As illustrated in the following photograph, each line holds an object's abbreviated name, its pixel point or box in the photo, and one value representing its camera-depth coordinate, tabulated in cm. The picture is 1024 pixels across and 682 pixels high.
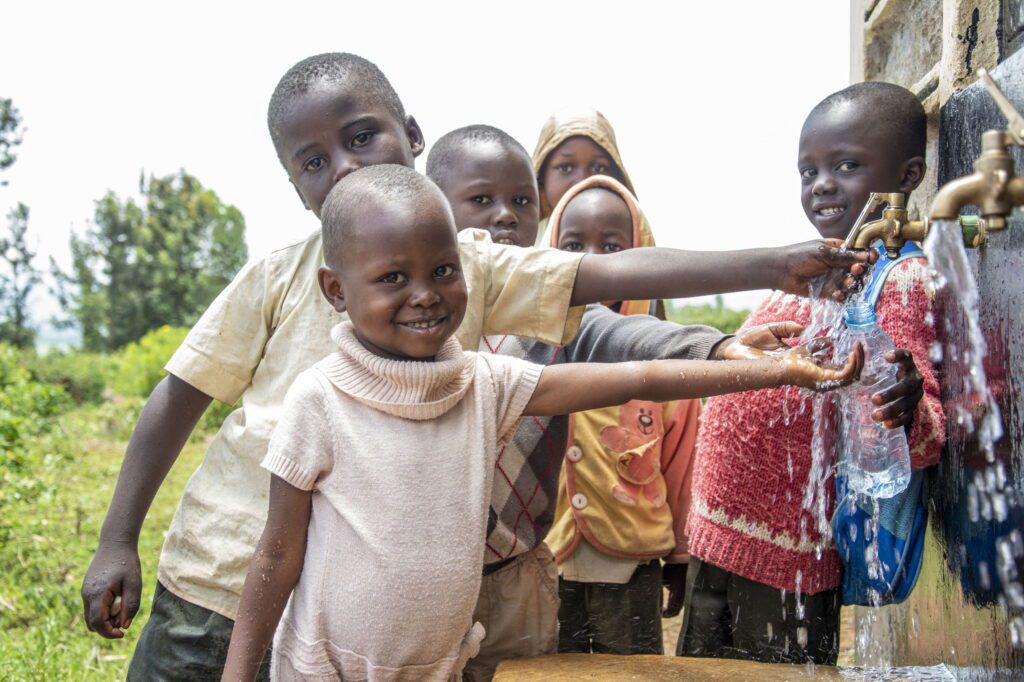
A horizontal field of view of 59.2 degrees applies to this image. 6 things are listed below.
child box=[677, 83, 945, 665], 205
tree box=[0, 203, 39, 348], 2388
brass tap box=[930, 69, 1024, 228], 121
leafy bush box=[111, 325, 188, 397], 1369
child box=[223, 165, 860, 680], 154
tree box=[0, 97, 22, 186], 1936
